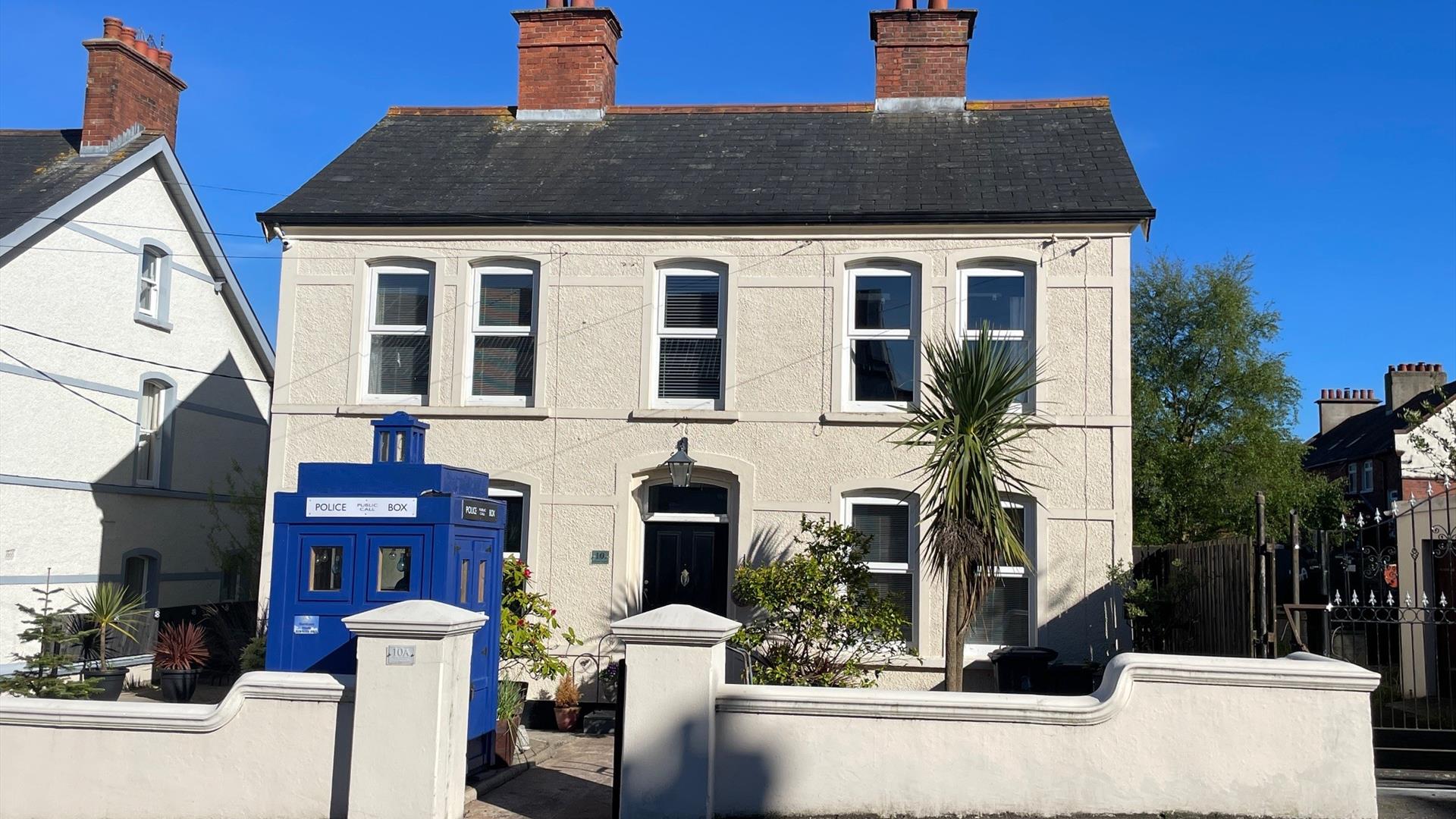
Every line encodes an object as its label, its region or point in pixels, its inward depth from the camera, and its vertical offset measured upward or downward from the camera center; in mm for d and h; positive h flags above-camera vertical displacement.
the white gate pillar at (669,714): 7543 -1203
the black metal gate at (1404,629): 8781 -815
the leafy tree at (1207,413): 25469 +2743
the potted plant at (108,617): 12914 -1335
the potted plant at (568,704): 11984 -1849
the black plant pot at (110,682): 12633 -1861
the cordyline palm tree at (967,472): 10078 +490
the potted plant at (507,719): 9375 -1620
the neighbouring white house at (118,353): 15578 +2222
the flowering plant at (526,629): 11742 -1096
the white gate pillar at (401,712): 7500 -1223
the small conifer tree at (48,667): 10555 -1552
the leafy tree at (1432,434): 11016 +1018
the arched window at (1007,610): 12516 -810
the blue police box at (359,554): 8883 -291
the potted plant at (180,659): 12992 -1656
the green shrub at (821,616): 11664 -856
